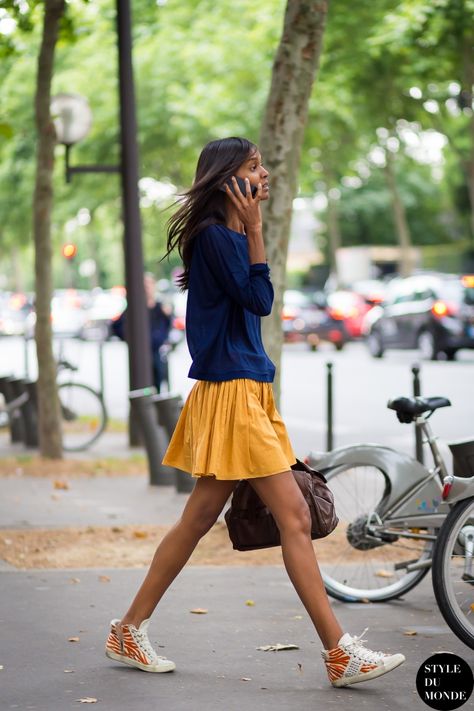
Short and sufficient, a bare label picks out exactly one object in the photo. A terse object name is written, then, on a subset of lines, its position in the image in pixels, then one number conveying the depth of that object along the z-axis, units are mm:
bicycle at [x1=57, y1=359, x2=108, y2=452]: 13852
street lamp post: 12469
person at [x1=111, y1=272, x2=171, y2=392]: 15531
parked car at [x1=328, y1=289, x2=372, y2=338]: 38044
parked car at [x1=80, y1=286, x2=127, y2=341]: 46969
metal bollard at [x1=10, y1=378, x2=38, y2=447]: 14188
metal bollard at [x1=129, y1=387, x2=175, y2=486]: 10758
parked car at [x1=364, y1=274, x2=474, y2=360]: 26906
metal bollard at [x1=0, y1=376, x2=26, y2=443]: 14658
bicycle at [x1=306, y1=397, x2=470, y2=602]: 6203
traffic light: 15766
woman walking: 4816
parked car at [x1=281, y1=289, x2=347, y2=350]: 36375
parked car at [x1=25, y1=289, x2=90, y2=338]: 46281
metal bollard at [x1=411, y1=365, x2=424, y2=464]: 9312
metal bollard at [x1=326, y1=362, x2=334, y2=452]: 10945
